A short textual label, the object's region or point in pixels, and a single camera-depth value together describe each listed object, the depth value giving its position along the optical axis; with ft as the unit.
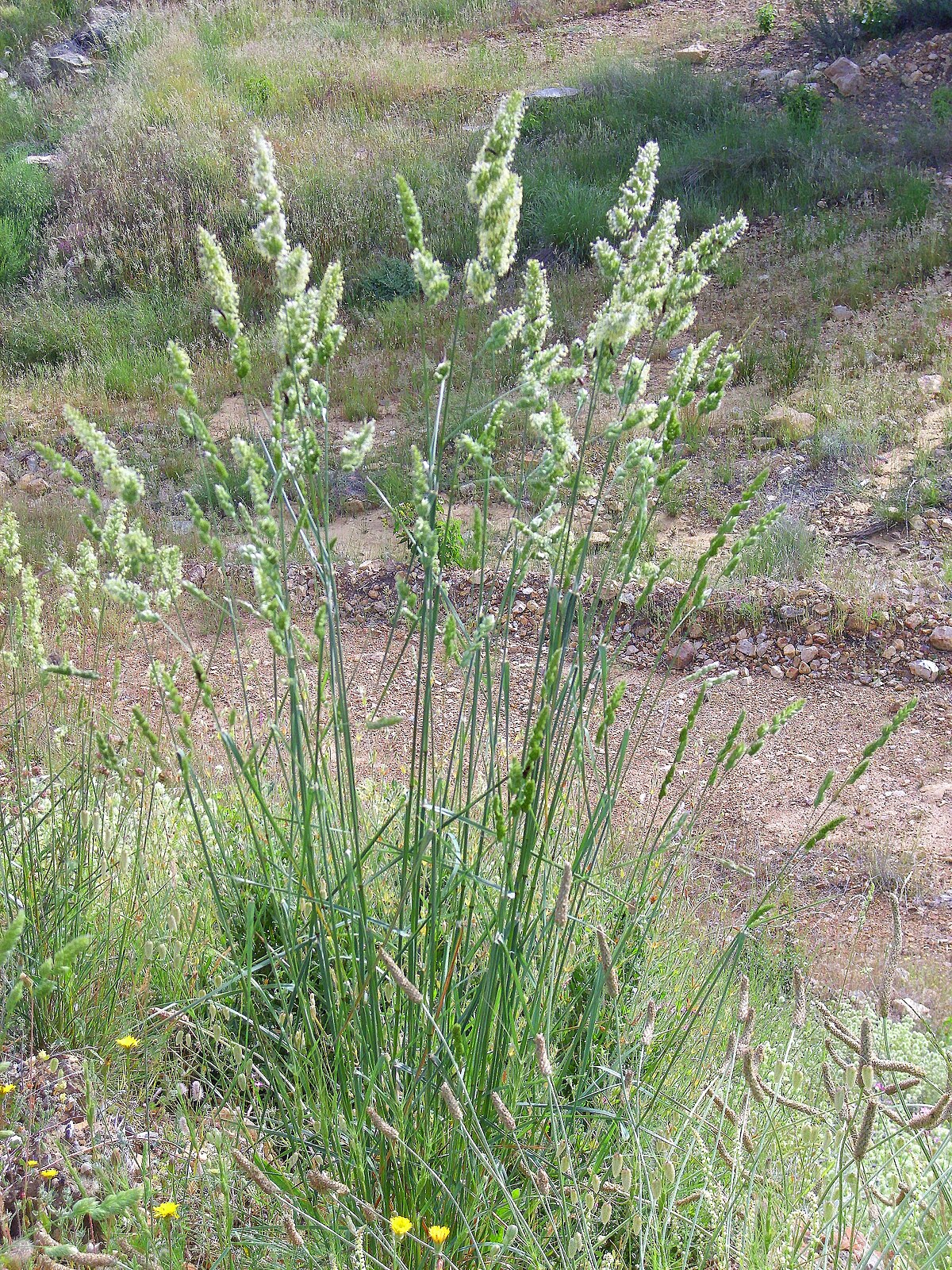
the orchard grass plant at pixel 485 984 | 4.88
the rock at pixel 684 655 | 18.06
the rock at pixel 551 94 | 40.36
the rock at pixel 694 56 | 42.68
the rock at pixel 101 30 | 51.62
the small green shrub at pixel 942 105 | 32.60
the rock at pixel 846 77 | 37.40
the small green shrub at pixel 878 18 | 39.27
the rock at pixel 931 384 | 22.97
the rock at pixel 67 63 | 50.08
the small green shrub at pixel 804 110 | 33.71
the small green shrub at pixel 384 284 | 32.04
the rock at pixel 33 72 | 50.90
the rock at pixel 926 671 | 16.78
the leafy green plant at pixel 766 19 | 43.37
